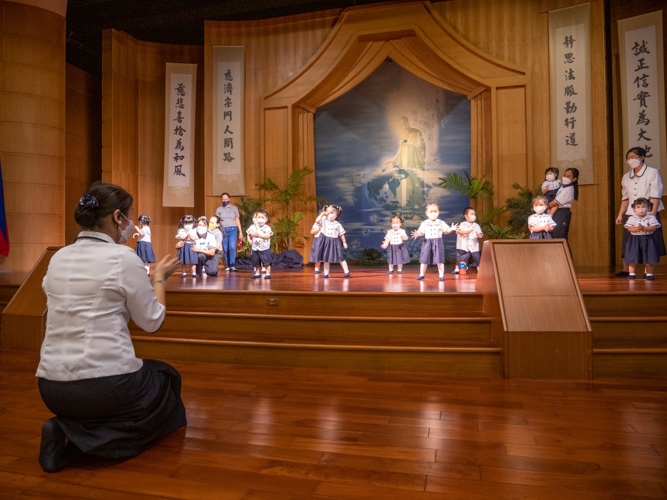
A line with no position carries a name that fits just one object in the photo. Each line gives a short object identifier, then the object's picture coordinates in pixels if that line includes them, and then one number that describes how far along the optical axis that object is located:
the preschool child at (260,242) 6.46
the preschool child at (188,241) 6.69
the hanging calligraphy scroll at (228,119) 9.53
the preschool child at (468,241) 6.75
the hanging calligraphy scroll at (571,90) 7.96
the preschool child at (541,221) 5.88
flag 8.02
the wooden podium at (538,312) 3.16
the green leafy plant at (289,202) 9.18
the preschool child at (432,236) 6.40
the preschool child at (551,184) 6.78
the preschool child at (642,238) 5.37
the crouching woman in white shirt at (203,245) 6.79
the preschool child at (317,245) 6.71
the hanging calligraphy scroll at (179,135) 9.94
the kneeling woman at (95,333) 1.89
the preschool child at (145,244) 7.50
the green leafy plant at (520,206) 7.98
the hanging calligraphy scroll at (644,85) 7.66
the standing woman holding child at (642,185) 5.41
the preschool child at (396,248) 7.15
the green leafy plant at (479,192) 8.13
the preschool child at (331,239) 6.67
